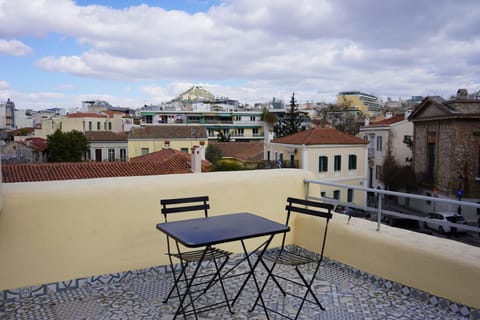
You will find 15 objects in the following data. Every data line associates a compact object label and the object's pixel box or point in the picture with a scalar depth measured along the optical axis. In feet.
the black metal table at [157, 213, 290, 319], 8.90
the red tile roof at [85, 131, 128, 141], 143.33
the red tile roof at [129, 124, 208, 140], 124.67
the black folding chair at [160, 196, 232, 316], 10.40
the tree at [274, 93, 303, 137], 143.84
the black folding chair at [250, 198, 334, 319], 10.36
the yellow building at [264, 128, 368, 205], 90.63
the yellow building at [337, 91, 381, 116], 232.12
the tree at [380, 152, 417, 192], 93.45
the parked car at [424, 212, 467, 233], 57.24
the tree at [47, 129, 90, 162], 128.36
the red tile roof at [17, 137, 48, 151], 128.65
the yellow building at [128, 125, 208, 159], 124.16
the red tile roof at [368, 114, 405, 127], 110.67
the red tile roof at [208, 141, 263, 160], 122.01
